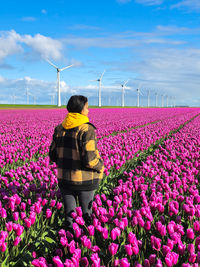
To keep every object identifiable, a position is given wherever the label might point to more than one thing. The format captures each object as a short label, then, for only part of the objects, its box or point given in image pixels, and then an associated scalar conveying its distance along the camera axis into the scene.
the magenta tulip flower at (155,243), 3.00
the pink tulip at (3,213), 3.83
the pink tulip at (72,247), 2.98
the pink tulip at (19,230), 3.39
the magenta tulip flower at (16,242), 3.22
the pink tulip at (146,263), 2.72
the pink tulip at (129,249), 2.89
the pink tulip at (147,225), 3.50
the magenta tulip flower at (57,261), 2.67
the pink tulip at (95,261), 2.58
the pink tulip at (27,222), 3.60
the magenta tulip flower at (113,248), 2.88
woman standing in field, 3.84
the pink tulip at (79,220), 3.61
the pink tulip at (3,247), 3.02
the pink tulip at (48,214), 4.05
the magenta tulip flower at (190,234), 3.30
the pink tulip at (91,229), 3.35
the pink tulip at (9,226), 3.48
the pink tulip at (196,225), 3.45
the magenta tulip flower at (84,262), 2.80
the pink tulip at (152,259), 2.82
